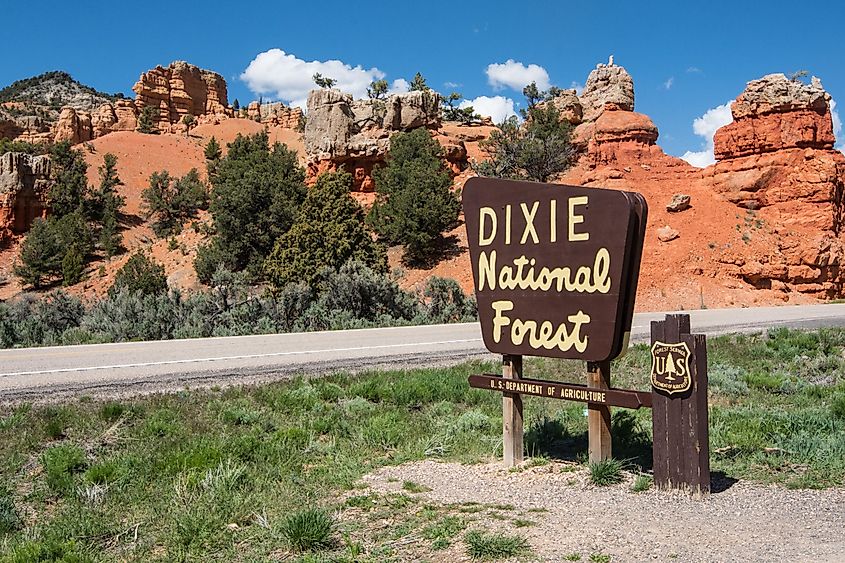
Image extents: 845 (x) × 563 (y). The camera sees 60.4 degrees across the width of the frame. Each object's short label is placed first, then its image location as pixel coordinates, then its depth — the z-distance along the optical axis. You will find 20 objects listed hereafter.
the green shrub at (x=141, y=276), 36.34
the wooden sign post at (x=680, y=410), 5.73
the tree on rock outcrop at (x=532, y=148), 42.72
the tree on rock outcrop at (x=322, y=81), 83.38
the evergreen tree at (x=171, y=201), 56.77
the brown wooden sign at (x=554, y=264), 6.26
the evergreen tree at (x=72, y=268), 44.78
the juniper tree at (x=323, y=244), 30.41
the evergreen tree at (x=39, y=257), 44.88
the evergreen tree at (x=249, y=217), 39.25
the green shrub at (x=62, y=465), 6.21
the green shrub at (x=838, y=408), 8.36
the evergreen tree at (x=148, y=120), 87.49
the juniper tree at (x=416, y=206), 38.16
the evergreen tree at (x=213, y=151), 72.25
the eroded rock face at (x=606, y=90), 49.31
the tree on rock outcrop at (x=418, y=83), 73.19
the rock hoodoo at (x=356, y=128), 48.59
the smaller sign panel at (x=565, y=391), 6.15
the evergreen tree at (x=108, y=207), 49.90
